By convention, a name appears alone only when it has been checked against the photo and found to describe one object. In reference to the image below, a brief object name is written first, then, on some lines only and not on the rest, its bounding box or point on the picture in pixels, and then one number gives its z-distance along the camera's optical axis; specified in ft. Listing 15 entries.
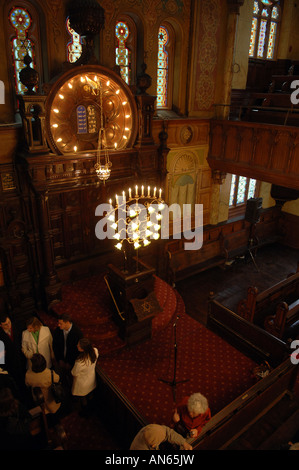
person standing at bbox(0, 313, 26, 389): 17.51
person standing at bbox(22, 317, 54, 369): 17.21
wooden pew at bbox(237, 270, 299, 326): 24.99
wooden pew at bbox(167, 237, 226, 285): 32.19
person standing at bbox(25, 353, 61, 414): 15.21
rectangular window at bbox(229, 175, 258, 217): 40.22
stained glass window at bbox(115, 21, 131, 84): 26.89
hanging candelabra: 20.58
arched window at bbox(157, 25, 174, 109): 30.25
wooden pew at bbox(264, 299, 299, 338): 23.27
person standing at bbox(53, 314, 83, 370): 17.62
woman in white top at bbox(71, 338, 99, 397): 16.11
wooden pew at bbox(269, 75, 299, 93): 34.09
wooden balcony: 28.09
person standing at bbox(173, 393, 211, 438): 13.64
